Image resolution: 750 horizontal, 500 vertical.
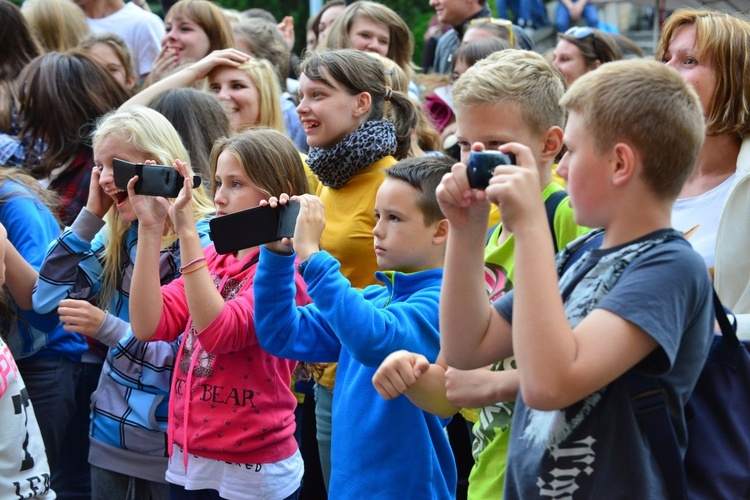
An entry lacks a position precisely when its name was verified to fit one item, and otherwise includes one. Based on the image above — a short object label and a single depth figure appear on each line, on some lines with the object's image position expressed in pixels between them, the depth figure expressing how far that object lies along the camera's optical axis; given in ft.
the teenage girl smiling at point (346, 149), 23.85
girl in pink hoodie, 19.49
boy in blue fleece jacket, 16.66
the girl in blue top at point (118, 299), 22.29
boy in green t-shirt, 15.78
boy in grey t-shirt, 11.10
